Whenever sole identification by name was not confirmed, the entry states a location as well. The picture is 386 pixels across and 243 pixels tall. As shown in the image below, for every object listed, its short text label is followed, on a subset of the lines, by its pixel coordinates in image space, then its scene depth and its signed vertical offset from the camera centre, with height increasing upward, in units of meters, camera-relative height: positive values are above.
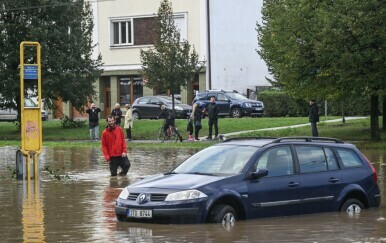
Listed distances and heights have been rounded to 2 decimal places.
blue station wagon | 14.38 -1.12
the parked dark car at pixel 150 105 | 56.06 +0.45
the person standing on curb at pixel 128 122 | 43.28 -0.36
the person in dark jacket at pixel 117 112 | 44.15 +0.07
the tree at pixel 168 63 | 47.03 +2.42
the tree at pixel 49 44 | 46.66 +3.43
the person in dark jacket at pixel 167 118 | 41.22 -0.21
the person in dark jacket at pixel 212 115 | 41.47 -0.12
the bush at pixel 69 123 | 50.50 -0.41
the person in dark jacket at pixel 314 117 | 37.97 -0.26
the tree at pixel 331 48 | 34.06 +2.20
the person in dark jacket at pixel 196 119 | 41.34 -0.27
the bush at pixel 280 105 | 55.19 +0.32
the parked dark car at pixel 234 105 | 54.25 +0.36
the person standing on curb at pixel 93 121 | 43.03 -0.29
